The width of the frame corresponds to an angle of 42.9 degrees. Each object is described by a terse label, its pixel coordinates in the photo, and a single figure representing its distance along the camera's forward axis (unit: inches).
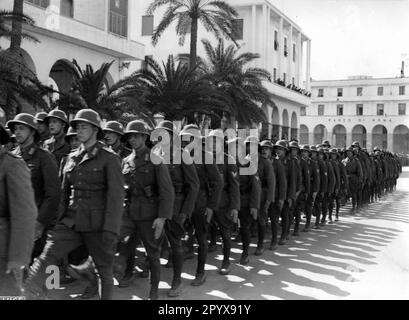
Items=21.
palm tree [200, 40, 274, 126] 866.8
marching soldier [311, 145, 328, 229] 460.4
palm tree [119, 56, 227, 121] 640.4
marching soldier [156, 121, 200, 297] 226.5
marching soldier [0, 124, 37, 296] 128.4
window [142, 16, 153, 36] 1528.1
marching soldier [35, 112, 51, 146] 283.9
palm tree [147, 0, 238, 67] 837.8
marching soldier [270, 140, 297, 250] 360.0
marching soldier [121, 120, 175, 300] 206.7
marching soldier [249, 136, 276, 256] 332.8
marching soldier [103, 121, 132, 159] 234.4
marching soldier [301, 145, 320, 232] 439.2
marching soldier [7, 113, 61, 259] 196.1
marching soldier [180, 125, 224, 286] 248.8
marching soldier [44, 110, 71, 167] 262.7
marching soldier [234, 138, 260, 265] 302.2
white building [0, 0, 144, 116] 740.6
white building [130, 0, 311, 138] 1469.0
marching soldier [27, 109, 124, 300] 176.2
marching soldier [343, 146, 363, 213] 591.8
